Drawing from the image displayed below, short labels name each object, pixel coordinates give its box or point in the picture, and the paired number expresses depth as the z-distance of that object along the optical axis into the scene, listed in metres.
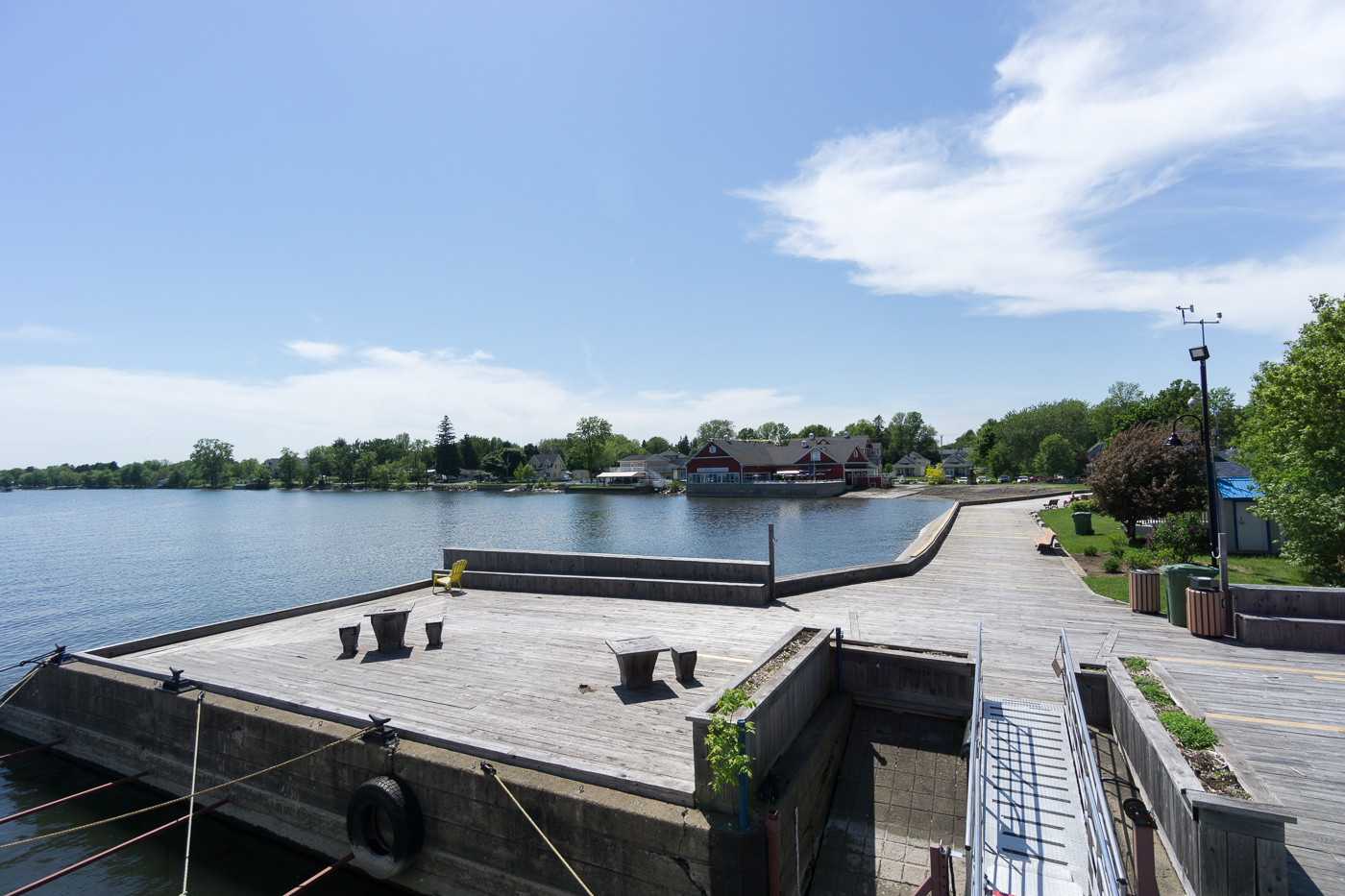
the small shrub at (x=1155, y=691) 6.47
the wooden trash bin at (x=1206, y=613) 9.83
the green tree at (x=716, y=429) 172.07
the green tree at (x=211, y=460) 169.50
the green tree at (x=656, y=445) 193.29
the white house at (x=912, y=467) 117.56
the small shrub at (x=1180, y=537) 16.69
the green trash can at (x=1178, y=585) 10.55
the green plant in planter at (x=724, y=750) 5.40
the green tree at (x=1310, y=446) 13.79
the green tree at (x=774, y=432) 163.70
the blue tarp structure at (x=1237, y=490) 19.92
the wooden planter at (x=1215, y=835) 4.27
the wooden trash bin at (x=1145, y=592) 11.39
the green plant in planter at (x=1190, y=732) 5.43
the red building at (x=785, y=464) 87.94
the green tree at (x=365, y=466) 144.75
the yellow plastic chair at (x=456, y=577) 14.95
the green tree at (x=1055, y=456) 84.25
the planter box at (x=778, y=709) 5.68
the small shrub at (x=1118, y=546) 16.42
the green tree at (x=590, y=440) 127.69
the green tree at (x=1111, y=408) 92.12
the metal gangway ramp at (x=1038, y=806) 4.39
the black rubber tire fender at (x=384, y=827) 6.88
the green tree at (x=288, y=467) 159.62
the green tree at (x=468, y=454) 144.80
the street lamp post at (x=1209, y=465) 12.91
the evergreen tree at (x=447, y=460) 137.50
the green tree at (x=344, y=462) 150.38
